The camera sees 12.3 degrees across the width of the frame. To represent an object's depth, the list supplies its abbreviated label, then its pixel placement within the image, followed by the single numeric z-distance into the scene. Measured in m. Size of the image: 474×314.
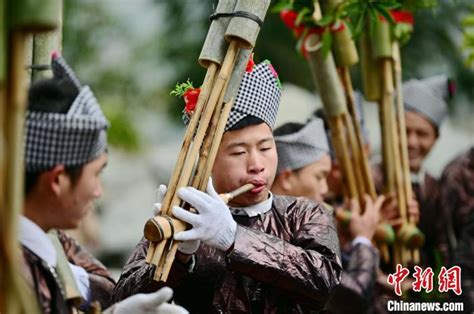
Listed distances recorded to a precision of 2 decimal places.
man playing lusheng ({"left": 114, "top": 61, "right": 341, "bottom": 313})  6.74
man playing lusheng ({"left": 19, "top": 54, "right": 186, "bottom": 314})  5.73
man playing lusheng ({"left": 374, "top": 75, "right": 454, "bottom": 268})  12.10
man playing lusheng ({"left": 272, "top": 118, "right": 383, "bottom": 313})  10.01
